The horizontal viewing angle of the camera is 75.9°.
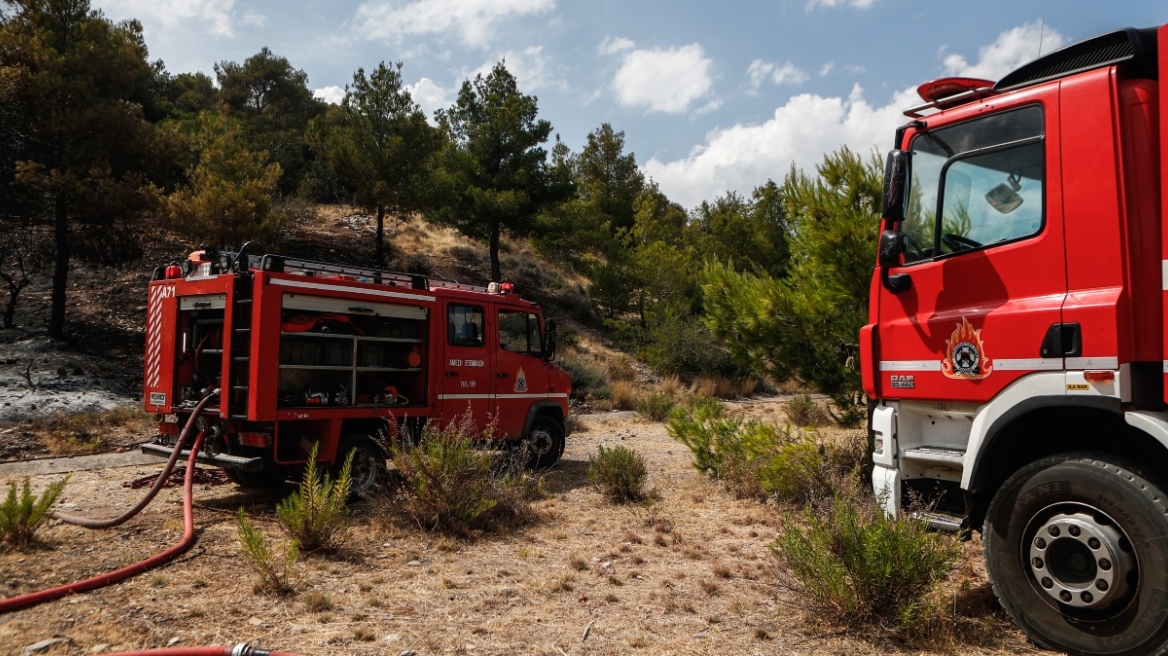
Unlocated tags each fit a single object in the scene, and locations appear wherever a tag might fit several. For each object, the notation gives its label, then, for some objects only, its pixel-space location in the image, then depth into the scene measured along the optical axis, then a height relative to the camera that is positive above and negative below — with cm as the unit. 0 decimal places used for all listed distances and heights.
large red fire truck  397 +26
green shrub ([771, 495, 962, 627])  447 -116
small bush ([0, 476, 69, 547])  590 -116
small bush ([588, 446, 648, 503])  876 -120
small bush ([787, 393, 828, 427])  1624 -83
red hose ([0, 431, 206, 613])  469 -144
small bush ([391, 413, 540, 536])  711 -113
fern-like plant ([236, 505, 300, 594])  509 -133
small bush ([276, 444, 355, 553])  609 -118
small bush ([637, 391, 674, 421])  1898 -84
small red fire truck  767 +16
